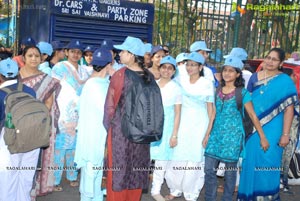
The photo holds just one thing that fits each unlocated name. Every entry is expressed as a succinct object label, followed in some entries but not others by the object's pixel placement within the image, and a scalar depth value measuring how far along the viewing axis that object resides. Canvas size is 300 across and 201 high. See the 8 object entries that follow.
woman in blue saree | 4.56
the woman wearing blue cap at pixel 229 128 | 4.48
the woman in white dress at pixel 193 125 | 4.83
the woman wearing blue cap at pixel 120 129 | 3.83
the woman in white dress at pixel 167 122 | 4.84
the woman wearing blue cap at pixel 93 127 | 4.20
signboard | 6.66
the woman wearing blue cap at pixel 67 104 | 5.05
